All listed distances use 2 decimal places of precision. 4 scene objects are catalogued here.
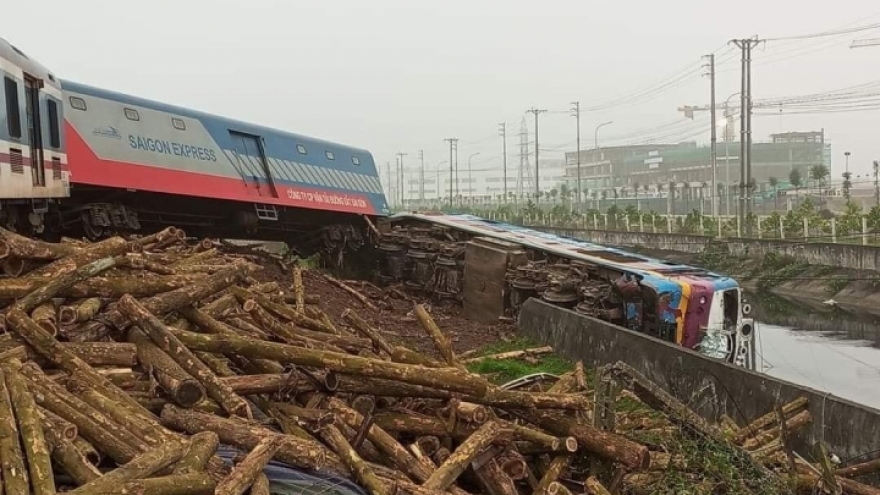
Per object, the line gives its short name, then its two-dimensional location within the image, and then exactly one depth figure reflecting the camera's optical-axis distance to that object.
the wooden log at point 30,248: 6.43
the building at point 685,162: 92.56
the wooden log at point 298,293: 9.28
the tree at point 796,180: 55.72
